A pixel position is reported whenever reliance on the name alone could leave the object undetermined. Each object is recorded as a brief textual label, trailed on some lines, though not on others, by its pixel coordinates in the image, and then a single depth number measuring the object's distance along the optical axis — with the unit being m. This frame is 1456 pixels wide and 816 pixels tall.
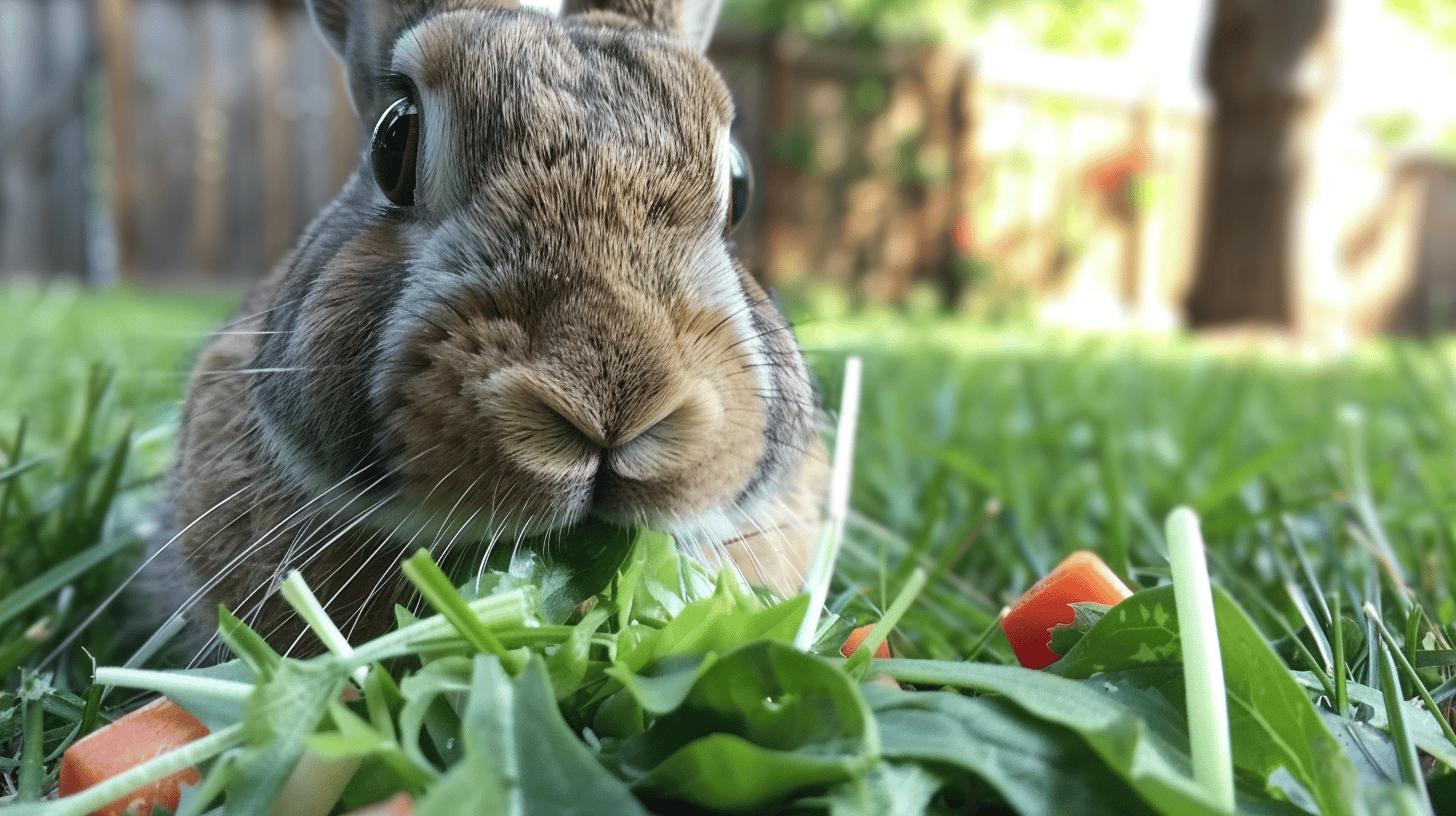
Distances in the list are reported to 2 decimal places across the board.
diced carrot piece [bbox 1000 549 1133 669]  0.17
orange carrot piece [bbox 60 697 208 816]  0.14
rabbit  0.16
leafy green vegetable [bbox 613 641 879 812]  0.12
